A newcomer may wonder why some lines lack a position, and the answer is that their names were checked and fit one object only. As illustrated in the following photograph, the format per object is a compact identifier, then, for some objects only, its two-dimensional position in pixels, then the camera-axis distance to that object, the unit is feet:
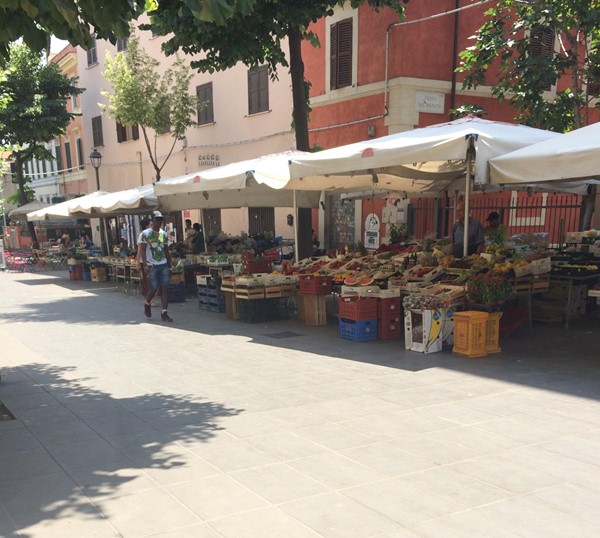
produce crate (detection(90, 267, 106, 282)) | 55.98
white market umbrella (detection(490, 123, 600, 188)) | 18.19
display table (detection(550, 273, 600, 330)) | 26.86
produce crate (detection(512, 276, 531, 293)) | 24.88
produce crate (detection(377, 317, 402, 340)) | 25.32
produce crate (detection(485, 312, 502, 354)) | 22.22
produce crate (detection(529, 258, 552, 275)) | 25.21
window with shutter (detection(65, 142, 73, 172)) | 109.29
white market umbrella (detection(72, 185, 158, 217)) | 45.52
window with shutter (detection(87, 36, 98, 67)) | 88.79
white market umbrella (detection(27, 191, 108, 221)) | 55.77
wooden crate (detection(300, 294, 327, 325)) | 29.45
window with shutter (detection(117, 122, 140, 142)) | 81.41
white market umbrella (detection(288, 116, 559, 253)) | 20.54
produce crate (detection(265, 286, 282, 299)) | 30.04
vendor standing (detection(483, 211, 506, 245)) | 30.01
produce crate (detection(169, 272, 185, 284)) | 40.33
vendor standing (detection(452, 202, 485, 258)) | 28.07
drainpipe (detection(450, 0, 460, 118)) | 45.52
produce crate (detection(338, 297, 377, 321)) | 24.82
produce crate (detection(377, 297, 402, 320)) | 25.12
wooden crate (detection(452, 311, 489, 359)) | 21.59
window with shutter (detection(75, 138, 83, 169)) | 103.91
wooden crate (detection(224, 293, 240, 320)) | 31.81
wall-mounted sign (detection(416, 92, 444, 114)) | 44.80
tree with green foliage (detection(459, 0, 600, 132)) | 32.89
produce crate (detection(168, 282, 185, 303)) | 39.81
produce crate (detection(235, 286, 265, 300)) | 29.84
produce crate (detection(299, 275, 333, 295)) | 28.92
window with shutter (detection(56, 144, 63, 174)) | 115.34
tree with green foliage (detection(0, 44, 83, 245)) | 74.90
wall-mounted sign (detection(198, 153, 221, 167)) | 65.20
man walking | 31.24
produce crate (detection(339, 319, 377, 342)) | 25.00
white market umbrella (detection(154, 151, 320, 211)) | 28.19
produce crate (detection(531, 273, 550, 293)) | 25.62
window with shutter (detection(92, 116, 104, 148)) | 92.43
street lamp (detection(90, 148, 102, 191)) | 65.07
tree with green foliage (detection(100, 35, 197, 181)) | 58.59
